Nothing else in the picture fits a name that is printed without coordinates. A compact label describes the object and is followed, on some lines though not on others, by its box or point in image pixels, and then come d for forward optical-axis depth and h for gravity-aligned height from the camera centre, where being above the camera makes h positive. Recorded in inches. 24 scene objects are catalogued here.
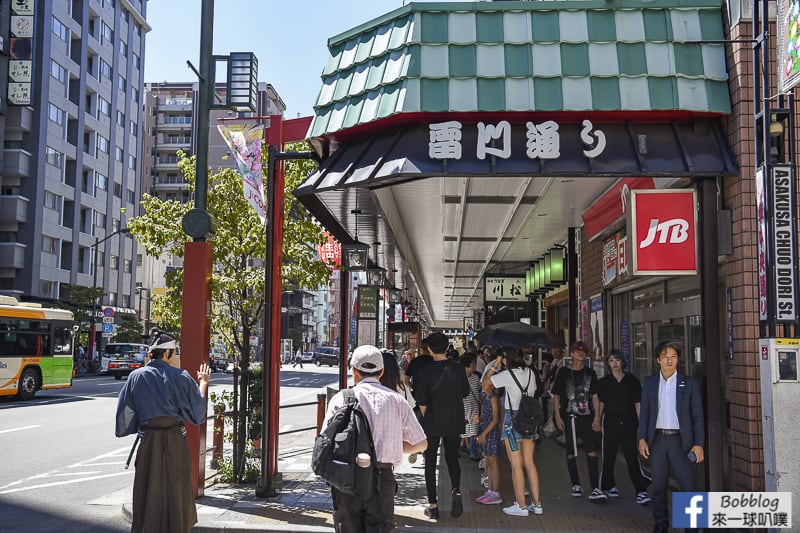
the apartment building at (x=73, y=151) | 1850.4 +497.4
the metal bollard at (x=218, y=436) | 418.2 -62.3
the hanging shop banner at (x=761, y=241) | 254.4 +31.6
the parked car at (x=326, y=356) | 2788.6 -107.5
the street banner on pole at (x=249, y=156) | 372.8 +87.5
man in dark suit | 268.7 -35.9
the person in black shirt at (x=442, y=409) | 312.0 -34.5
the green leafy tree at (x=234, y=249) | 405.1 +43.9
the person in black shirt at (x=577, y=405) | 359.3 -38.0
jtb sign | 302.8 +41.4
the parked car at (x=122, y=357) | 1598.2 -67.2
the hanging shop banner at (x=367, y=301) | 719.1 +27.0
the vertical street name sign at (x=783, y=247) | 249.3 +28.9
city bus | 914.7 -28.5
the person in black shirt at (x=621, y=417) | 343.6 -40.6
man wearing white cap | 191.9 -29.7
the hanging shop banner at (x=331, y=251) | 713.3 +75.9
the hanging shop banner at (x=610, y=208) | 355.9 +69.4
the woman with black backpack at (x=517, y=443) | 318.0 -49.9
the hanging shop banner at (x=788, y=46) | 246.8 +98.4
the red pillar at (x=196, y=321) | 339.9 +2.8
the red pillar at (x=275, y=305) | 355.6 +11.3
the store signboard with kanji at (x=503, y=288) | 849.5 +48.0
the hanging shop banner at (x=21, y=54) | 1721.2 +649.2
